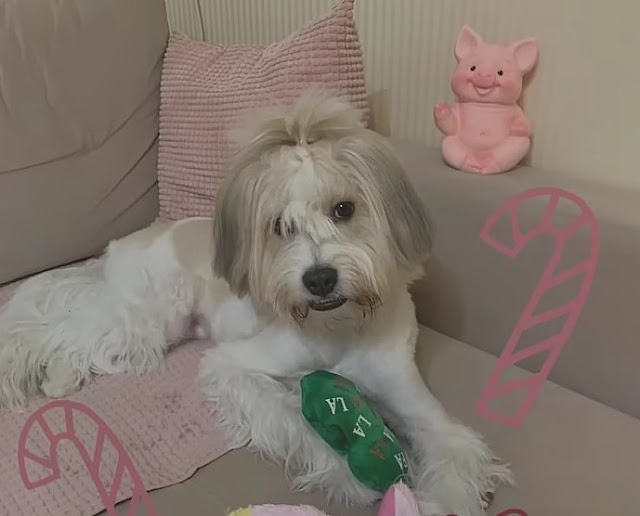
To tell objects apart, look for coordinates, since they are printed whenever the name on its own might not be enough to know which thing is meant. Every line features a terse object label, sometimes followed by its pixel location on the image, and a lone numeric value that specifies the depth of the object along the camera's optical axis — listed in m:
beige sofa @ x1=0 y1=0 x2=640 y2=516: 1.29
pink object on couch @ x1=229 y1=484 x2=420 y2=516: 0.99
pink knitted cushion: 1.73
